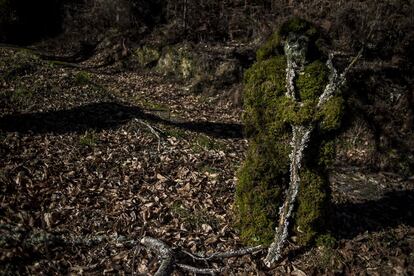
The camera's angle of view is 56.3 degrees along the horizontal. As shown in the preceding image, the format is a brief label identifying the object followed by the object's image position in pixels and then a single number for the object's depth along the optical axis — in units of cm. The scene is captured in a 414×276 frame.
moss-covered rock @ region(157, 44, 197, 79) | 1441
